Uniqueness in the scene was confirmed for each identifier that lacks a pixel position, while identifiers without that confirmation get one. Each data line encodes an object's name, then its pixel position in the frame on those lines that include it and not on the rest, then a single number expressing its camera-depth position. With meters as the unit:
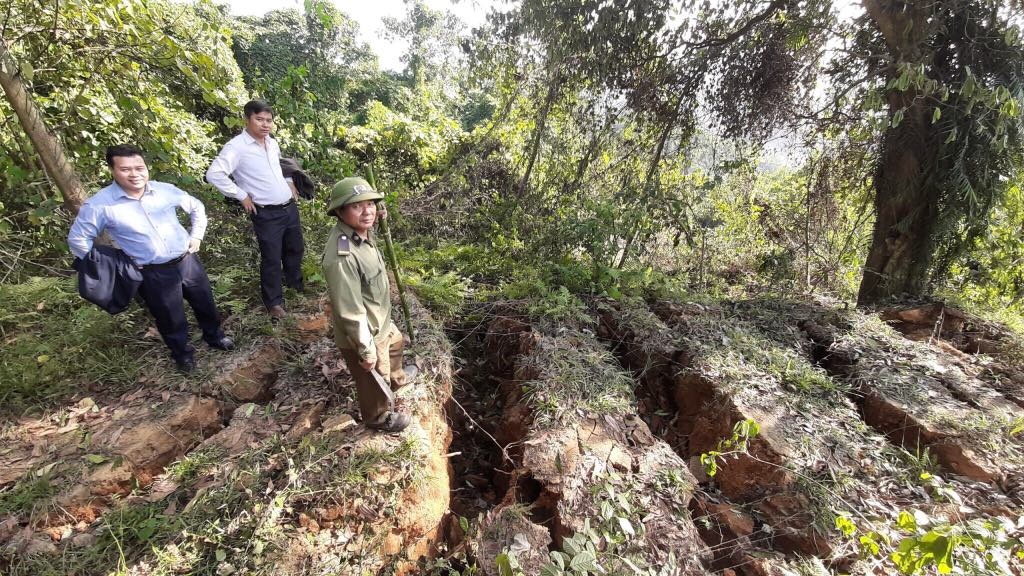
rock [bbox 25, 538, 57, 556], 2.14
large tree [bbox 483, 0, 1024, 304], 4.27
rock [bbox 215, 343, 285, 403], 3.27
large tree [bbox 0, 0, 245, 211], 3.05
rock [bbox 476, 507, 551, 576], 2.21
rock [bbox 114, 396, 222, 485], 2.67
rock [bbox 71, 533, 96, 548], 2.21
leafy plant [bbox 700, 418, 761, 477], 2.29
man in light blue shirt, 2.68
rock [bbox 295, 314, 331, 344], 3.85
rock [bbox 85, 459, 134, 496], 2.48
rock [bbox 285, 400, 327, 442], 2.79
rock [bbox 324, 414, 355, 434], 2.82
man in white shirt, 3.38
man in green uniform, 2.30
